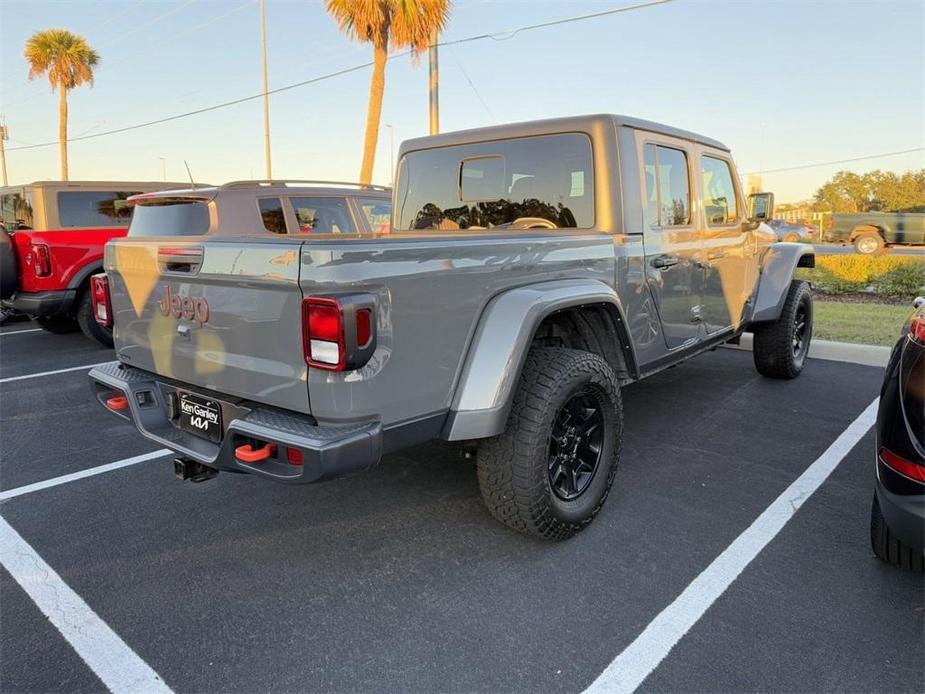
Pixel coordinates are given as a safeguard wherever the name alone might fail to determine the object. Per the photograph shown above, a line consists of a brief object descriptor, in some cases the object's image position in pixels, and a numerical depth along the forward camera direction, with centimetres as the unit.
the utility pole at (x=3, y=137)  4240
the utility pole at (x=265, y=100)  2341
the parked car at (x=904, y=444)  207
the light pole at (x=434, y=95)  1319
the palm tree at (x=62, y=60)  2923
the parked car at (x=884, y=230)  2155
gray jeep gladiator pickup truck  221
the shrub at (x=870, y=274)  959
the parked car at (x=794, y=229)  2666
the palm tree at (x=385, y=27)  1478
